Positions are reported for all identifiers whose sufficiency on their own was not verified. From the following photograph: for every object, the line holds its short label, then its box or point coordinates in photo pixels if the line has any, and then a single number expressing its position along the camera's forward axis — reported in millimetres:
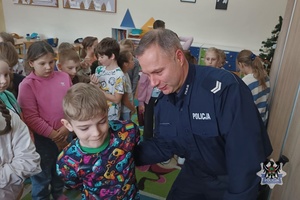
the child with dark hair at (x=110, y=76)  2332
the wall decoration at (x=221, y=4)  5246
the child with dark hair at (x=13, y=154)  1213
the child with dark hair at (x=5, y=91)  1485
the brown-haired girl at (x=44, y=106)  1827
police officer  1064
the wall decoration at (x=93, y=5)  6020
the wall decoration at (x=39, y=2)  6406
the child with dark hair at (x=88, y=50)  3270
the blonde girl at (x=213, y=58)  3170
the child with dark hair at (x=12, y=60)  1951
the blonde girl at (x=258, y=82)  2508
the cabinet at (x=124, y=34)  5603
